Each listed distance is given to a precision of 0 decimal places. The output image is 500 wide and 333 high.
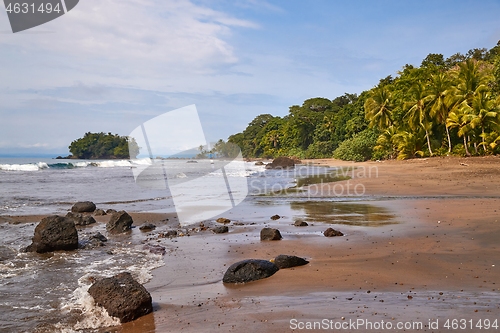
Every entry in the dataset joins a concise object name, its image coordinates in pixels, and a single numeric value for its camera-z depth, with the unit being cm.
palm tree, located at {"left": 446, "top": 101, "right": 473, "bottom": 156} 3162
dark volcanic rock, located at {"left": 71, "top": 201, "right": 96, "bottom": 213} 1568
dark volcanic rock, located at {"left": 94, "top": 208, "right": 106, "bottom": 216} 1491
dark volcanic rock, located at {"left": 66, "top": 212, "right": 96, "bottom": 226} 1303
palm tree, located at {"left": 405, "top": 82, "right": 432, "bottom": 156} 3766
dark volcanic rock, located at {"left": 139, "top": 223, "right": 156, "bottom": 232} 1187
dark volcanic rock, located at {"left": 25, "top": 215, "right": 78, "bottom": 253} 910
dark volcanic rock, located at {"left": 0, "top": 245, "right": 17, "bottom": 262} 868
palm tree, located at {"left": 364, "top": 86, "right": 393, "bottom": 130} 4619
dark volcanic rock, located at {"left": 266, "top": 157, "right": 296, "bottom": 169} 5028
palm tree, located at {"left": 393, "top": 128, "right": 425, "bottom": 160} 3953
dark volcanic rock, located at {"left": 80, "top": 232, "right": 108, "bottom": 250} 970
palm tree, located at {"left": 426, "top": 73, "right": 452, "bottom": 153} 3597
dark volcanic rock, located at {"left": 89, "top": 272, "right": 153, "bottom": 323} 511
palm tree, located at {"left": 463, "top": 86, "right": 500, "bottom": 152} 3036
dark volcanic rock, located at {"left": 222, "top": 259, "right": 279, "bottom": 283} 632
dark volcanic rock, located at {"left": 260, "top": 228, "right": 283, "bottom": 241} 952
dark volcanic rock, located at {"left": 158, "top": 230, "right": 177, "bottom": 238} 1067
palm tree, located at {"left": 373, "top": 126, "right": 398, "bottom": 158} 4433
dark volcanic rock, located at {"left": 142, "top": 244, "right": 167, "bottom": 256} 892
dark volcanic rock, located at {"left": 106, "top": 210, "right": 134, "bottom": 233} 1159
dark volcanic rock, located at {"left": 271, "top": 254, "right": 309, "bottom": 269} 691
